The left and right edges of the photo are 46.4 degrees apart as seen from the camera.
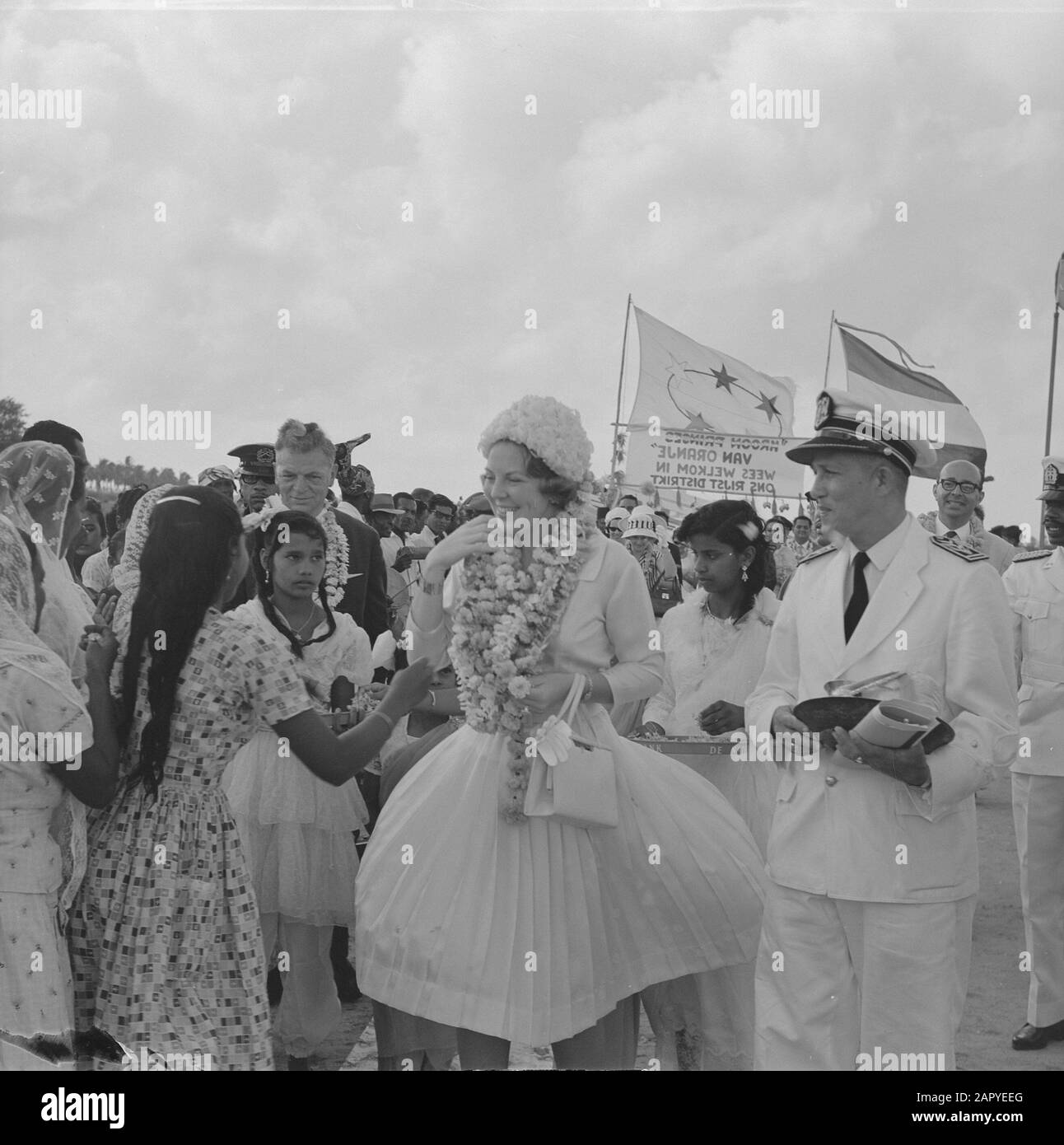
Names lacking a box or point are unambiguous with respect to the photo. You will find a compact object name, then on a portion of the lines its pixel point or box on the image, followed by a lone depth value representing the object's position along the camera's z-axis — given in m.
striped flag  15.45
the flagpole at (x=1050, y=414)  6.80
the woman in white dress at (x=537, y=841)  3.71
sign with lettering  13.09
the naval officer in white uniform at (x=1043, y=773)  5.37
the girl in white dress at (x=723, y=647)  4.91
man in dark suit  5.62
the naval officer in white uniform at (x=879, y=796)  3.41
